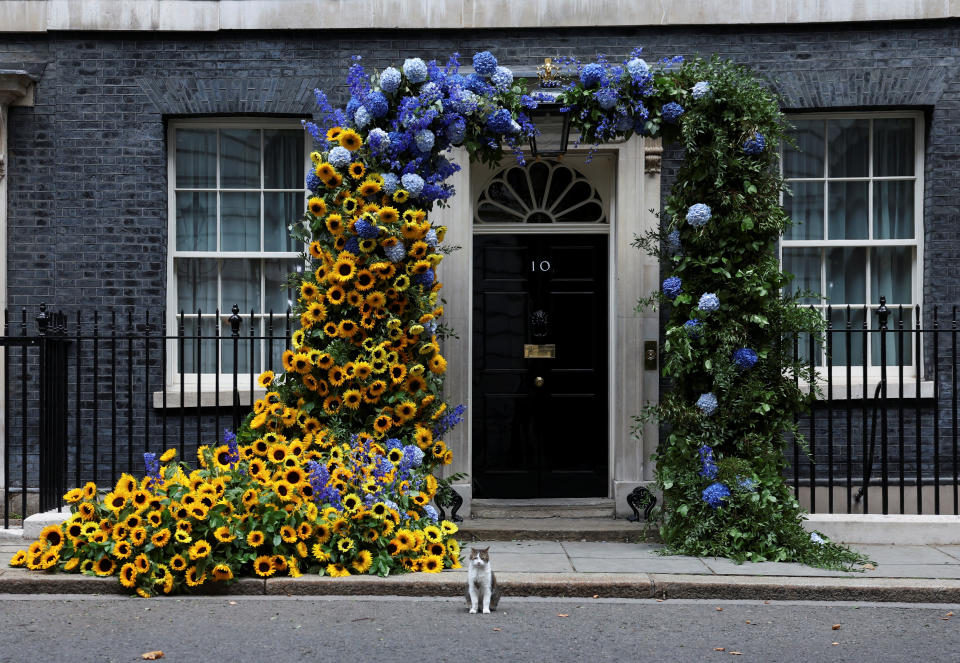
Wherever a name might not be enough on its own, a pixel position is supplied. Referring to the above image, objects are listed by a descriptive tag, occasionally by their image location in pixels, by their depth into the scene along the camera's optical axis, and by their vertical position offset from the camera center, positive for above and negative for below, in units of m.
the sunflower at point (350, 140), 7.70 +1.34
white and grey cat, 6.20 -1.47
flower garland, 7.55 +0.21
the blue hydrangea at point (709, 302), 7.64 +0.19
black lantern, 7.87 +1.71
